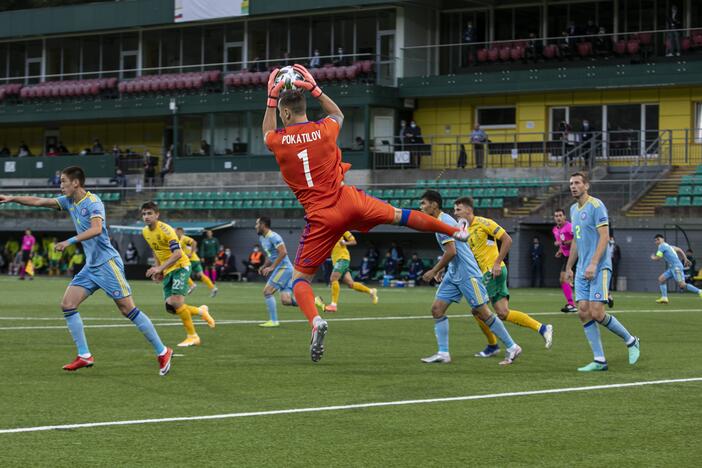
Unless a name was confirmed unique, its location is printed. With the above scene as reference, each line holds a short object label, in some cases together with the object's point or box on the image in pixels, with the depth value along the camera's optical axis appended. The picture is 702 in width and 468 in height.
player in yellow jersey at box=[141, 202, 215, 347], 16.34
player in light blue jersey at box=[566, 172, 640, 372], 12.91
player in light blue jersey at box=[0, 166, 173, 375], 12.62
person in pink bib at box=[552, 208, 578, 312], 24.66
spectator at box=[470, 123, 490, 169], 46.62
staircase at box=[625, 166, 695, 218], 38.62
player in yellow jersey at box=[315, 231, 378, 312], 25.33
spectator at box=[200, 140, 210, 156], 55.59
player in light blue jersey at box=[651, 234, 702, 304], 28.72
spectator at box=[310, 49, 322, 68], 52.91
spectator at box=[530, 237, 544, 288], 40.22
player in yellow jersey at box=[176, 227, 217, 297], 25.72
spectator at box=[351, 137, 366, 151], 50.44
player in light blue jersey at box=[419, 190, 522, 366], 13.94
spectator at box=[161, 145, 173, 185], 55.59
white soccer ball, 10.54
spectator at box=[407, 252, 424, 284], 41.72
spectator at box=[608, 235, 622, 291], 37.68
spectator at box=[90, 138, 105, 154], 58.50
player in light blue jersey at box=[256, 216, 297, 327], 20.41
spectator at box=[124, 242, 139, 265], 47.75
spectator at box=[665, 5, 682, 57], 45.47
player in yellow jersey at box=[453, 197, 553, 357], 14.62
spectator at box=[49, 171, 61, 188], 54.75
